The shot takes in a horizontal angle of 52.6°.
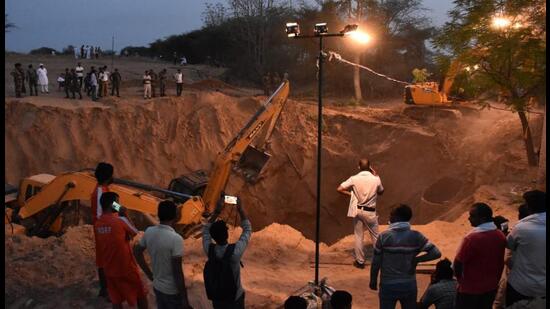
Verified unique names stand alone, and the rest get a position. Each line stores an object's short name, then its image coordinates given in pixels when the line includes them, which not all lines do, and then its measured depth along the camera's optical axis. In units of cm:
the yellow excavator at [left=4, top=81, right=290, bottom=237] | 977
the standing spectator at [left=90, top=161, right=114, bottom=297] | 622
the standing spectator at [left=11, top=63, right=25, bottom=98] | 1769
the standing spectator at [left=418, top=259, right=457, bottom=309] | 539
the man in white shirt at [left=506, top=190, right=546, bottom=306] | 492
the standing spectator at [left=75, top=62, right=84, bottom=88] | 1964
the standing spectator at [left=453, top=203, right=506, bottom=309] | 509
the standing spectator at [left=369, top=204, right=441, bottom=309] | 537
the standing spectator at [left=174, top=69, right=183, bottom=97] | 1973
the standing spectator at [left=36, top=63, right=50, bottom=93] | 1945
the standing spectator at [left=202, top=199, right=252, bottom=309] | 485
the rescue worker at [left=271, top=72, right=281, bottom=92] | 2442
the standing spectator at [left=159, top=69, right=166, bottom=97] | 1991
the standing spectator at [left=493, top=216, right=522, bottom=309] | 527
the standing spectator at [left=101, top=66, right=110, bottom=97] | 1921
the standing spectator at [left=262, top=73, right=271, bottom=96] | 2152
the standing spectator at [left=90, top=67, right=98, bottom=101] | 1866
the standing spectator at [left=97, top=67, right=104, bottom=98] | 1937
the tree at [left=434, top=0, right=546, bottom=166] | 1179
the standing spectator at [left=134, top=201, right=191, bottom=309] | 508
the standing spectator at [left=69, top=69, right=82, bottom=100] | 1873
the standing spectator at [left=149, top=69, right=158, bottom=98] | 1945
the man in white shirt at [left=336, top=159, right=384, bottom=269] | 859
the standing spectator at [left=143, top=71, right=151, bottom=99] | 1888
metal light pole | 730
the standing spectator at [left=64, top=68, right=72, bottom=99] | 1880
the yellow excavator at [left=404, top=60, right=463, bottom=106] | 1758
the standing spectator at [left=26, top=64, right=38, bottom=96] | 1880
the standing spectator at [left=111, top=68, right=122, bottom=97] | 1950
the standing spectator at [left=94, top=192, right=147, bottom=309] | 542
